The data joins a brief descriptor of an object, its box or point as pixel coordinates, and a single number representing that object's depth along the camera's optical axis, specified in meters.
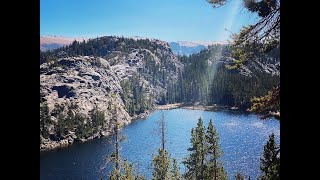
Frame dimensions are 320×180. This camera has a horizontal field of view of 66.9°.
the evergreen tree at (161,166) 26.73
